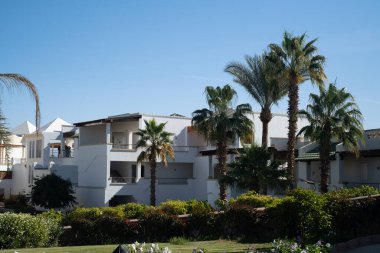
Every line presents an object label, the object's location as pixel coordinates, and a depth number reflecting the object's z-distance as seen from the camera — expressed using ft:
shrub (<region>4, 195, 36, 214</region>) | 140.77
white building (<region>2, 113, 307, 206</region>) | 139.33
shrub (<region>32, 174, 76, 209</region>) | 139.44
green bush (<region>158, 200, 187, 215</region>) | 74.18
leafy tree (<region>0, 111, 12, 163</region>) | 38.11
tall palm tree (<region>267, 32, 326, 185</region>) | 105.09
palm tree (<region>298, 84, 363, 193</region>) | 95.96
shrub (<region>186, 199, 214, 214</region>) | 66.71
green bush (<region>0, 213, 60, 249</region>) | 59.06
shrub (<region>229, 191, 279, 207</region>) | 72.79
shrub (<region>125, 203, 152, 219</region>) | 73.42
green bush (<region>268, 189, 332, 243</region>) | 53.88
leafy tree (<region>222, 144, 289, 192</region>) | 94.22
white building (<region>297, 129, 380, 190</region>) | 102.24
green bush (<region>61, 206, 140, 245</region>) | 65.41
